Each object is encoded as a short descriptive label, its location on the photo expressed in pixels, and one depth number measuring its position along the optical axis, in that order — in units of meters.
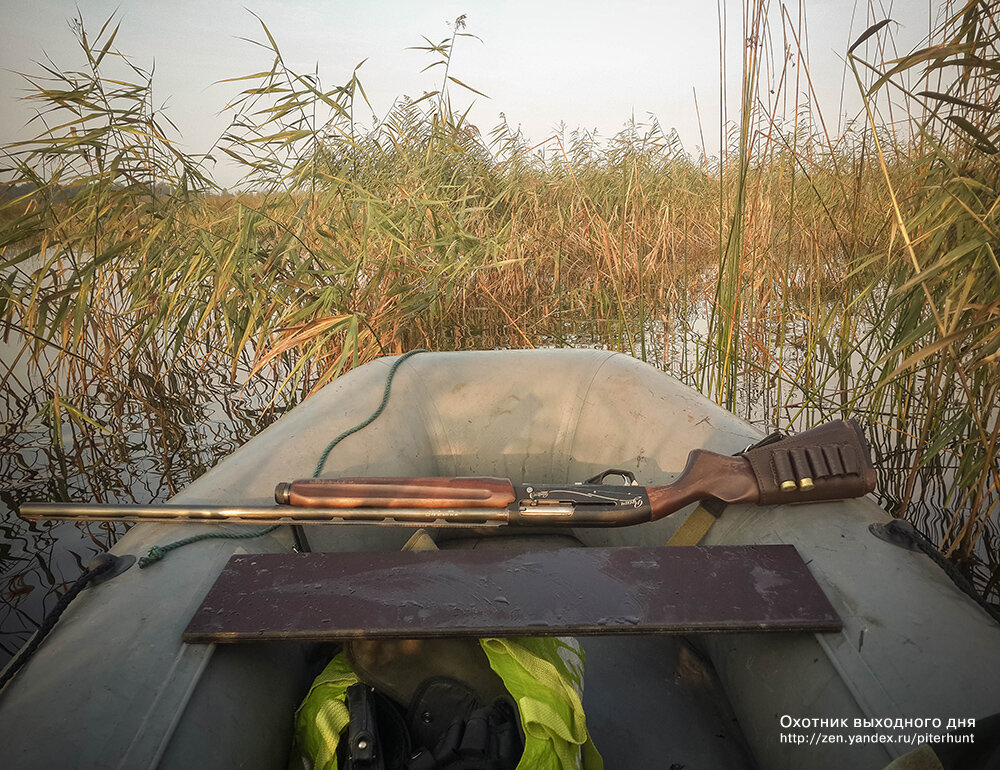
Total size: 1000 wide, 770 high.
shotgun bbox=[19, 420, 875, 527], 1.24
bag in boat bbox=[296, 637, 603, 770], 0.96
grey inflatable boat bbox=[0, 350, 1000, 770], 0.86
